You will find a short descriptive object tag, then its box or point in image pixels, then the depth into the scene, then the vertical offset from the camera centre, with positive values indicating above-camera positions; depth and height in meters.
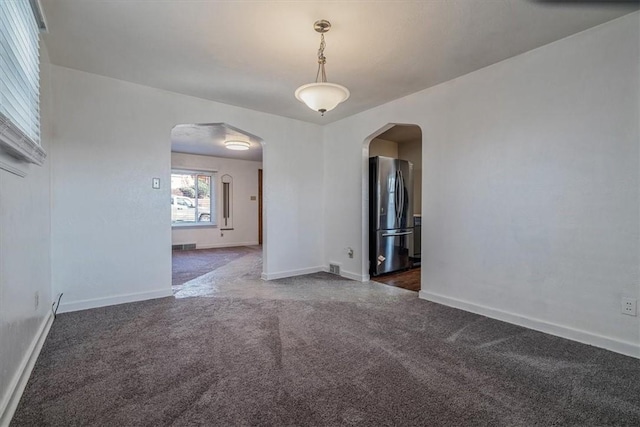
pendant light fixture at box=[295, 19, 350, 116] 2.32 +0.94
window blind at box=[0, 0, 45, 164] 1.51 +0.79
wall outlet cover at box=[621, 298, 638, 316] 2.22 -0.68
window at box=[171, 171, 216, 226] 8.00 +0.40
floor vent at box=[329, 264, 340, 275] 4.84 -0.88
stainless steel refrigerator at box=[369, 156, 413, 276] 4.62 -0.01
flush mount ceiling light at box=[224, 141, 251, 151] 5.90 +1.33
